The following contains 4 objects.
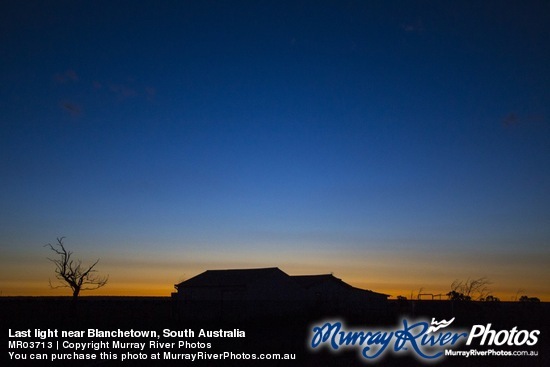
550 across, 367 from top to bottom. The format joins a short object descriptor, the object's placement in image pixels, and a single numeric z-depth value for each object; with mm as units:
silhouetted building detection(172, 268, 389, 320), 42625
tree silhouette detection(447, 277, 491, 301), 44812
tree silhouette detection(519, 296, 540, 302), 81825
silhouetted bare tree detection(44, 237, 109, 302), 41781
